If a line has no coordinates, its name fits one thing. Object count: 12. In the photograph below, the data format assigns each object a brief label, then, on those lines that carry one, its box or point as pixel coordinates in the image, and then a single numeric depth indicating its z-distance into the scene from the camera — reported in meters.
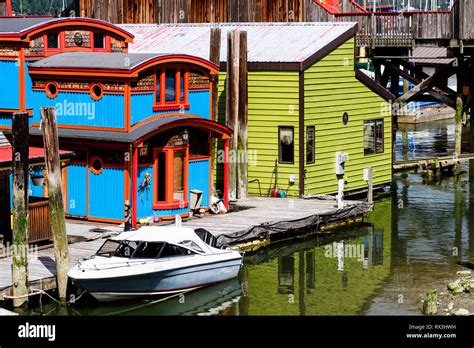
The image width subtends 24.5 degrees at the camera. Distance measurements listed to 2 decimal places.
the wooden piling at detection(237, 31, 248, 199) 39.31
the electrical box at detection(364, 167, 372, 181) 39.84
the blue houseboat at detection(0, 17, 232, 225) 33.94
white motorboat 27.00
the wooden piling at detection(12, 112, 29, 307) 26.36
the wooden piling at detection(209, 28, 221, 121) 40.19
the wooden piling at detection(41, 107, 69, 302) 27.41
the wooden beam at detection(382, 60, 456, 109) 56.56
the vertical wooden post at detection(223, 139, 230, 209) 37.28
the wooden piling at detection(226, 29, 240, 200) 39.12
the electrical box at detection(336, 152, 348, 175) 39.78
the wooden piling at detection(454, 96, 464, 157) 52.91
